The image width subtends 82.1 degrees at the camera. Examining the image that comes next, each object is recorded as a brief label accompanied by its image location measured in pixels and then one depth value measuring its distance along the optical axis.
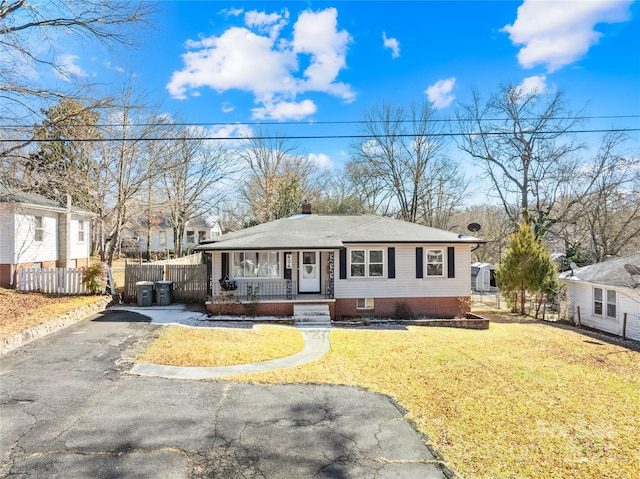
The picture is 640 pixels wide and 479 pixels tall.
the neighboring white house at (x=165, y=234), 42.84
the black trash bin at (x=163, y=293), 15.58
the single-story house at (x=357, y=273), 15.41
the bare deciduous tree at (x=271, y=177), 39.34
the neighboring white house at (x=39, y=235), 16.03
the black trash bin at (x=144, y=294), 15.33
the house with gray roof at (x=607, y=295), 14.86
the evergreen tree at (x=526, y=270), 18.66
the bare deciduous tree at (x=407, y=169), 34.44
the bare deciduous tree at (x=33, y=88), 10.57
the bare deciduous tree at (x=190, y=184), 31.66
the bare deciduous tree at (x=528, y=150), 28.02
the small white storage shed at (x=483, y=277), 29.80
